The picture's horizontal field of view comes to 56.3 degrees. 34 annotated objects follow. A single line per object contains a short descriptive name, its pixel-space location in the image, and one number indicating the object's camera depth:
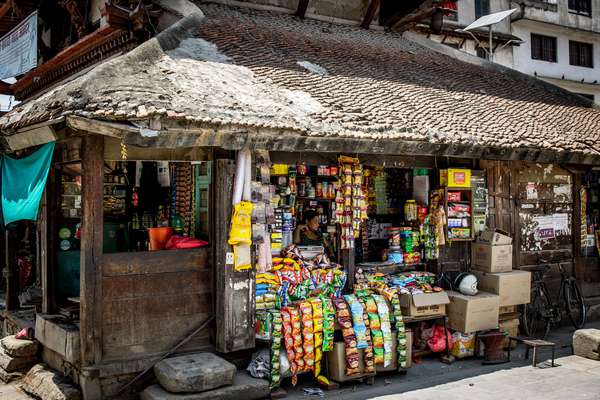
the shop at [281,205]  6.88
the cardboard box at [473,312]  9.02
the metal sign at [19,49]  11.10
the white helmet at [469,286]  9.38
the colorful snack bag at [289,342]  7.51
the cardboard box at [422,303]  8.72
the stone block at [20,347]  8.25
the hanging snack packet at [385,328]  8.02
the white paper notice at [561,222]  11.35
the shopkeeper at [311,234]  9.21
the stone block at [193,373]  6.35
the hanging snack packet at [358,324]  7.84
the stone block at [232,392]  6.34
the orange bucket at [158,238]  7.93
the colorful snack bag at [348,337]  7.76
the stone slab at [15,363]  8.27
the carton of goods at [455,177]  9.71
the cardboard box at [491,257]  9.84
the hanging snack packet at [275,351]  7.34
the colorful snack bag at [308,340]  7.64
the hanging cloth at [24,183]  7.59
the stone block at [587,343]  8.41
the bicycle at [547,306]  10.59
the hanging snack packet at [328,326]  7.75
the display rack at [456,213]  9.86
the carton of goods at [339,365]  7.77
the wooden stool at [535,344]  8.34
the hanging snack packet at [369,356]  7.88
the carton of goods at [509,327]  9.82
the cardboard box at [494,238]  9.88
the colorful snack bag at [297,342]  7.57
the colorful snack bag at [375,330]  7.98
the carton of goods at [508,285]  9.62
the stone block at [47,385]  6.80
